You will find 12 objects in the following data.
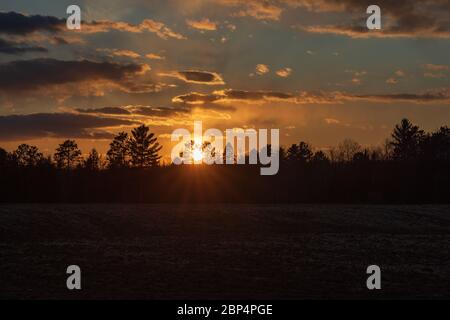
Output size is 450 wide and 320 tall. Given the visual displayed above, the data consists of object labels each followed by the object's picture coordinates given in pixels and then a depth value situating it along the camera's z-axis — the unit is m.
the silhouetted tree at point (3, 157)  101.28
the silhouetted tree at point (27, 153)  126.49
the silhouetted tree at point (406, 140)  134.49
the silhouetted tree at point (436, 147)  125.31
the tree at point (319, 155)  139.05
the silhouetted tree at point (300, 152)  143.00
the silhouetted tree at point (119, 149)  126.55
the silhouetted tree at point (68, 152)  136.88
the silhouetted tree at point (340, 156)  138.89
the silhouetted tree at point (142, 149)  120.62
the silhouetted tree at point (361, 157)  103.26
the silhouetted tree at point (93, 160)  122.76
